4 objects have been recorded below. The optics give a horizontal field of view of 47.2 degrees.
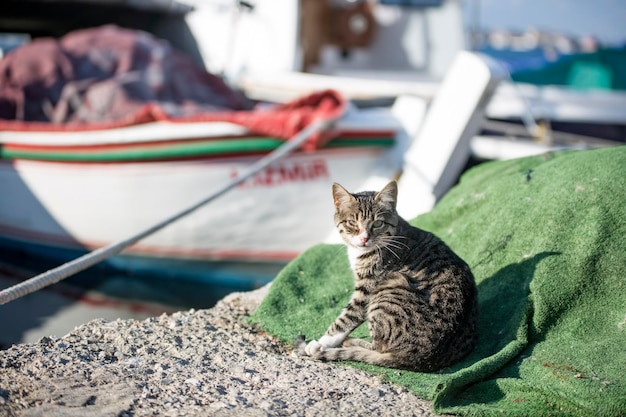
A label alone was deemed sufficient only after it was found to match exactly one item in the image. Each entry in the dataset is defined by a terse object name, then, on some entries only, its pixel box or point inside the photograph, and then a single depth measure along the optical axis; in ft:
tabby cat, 10.02
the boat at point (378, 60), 27.43
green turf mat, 9.19
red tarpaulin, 22.44
